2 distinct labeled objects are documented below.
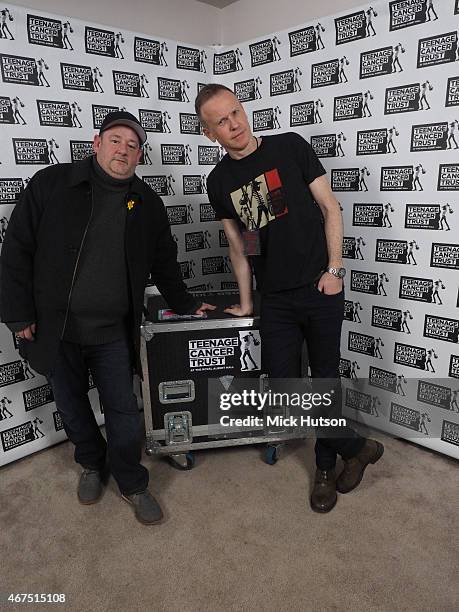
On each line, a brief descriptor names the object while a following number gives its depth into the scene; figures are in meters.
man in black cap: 1.63
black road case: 2.02
